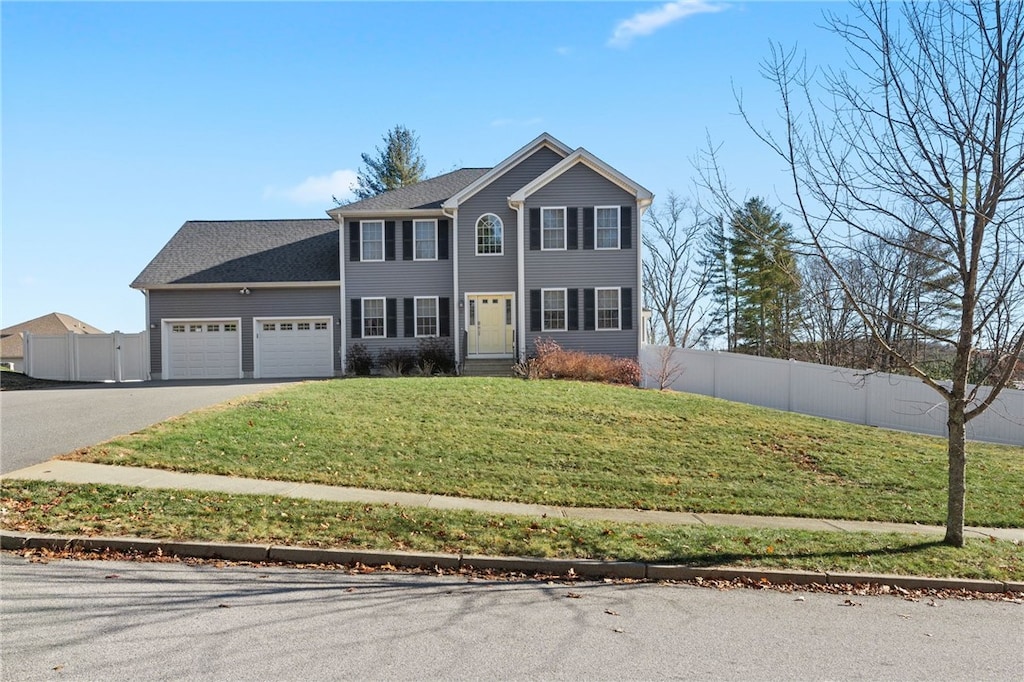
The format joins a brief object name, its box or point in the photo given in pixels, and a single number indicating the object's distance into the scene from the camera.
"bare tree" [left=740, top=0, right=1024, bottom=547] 7.78
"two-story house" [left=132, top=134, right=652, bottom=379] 25.05
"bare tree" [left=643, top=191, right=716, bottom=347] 46.59
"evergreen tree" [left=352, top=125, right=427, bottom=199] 48.81
